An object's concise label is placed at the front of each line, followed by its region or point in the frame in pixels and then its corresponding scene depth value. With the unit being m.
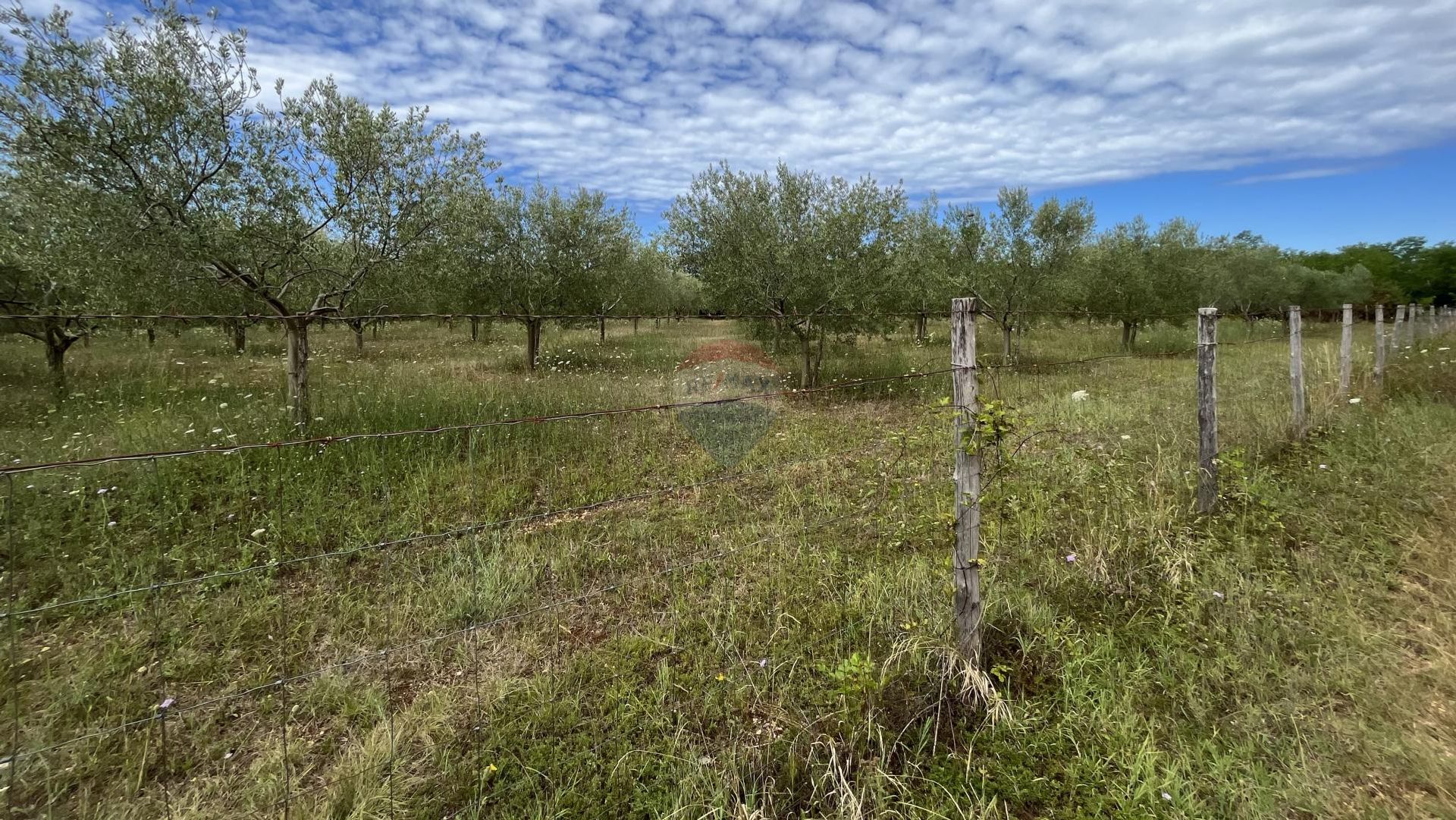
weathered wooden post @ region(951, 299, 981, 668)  3.09
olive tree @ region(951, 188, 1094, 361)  19.34
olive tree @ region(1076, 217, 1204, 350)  22.56
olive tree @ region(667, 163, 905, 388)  13.14
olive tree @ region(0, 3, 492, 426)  6.73
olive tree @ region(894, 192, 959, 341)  14.80
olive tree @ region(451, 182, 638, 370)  16.80
